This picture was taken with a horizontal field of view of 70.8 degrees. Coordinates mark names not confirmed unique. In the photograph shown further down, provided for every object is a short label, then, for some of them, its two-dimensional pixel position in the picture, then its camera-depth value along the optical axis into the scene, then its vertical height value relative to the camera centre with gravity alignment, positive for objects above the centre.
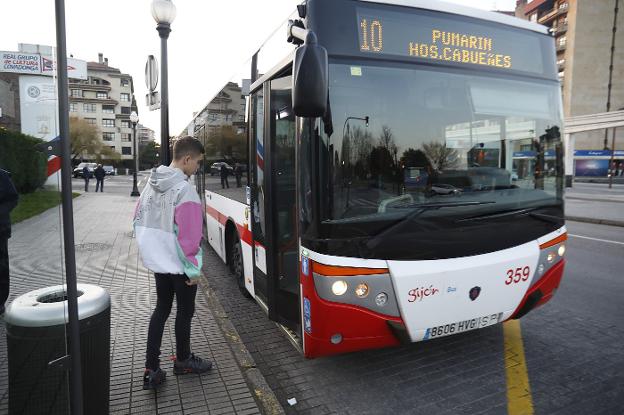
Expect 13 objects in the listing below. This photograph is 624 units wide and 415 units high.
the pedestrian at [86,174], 27.34 -0.82
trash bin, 2.53 -1.11
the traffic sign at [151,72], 7.38 +1.52
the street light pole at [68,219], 2.16 -0.30
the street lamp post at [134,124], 23.12 +1.99
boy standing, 3.25 -0.54
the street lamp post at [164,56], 7.17 +1.77
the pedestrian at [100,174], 27.09 -0.79
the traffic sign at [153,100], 7.43 +1.05
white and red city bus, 3.21 -0.07
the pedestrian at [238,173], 5.53 -0.13
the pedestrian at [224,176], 6.52 -0.20
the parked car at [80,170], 30.08 -0.63
